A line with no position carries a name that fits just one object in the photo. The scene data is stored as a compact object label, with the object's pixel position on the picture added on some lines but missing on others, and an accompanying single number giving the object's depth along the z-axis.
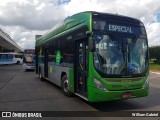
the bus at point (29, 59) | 17.03
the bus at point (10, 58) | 29.36
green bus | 4.17
